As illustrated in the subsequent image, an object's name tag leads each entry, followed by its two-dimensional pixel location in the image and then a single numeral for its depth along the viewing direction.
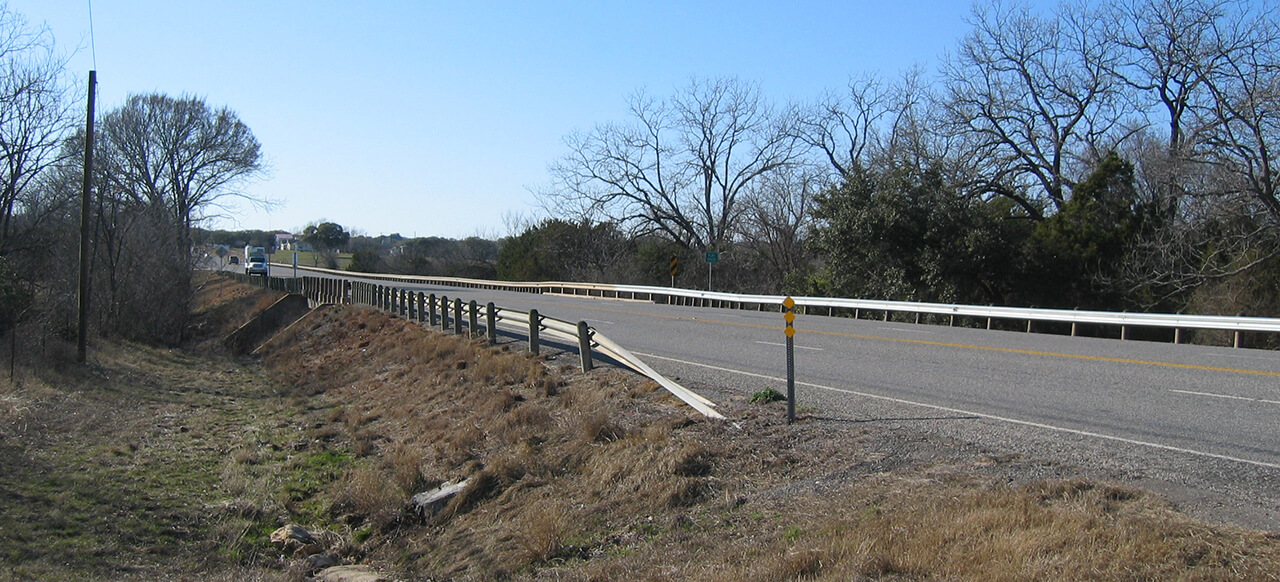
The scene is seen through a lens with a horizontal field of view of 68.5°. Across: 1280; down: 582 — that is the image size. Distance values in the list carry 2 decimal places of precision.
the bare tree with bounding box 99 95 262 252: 51.91
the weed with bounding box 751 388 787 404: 10.11
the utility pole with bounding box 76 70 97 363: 21.33
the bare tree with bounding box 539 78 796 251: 57.69
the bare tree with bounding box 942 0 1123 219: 35.94
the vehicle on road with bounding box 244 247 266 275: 75.44
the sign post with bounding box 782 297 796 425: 8.55
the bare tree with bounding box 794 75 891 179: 52.16
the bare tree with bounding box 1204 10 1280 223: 23.67
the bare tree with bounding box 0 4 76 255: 24.12
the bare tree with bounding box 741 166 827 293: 53.76
